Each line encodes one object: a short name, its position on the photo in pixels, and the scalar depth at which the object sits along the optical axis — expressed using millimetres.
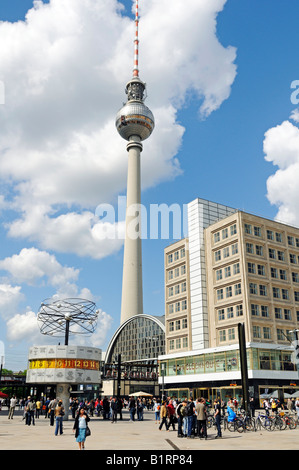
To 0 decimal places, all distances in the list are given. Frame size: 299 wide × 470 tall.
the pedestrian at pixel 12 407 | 37691
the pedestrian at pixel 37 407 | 39666
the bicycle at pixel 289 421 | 26633
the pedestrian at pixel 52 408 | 30320
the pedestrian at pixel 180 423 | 22770
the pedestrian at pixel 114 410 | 35562
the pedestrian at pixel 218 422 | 22516
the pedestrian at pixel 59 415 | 23625
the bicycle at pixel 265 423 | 26231
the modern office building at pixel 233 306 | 51250
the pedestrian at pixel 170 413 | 26781
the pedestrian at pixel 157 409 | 34562
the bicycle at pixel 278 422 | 26188
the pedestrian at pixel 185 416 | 22719
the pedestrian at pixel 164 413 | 26516
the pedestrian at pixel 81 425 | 16328
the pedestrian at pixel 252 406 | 32125
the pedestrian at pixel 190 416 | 22531
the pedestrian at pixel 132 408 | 36153
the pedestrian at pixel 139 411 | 36525
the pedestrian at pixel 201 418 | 21531
